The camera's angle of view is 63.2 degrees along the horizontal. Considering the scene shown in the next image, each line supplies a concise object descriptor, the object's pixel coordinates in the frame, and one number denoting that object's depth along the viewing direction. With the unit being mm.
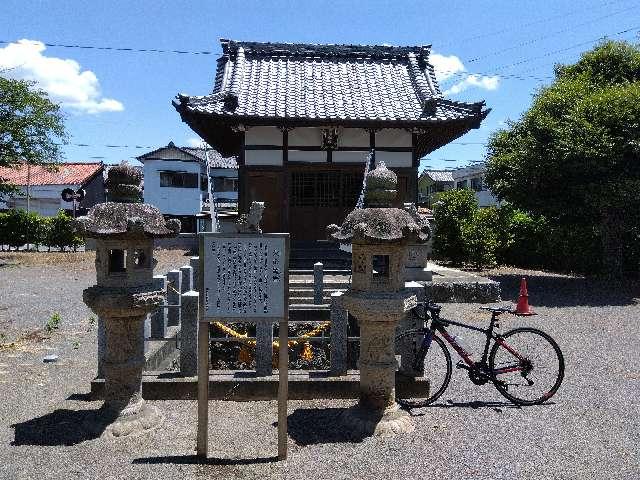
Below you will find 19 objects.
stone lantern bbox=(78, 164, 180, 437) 4984
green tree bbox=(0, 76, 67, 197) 20359
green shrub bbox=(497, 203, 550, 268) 21812
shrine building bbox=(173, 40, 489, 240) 13719
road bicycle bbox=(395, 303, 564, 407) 5777
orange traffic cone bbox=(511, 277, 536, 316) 11641
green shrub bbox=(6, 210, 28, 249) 27406
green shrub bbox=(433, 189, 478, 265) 20766
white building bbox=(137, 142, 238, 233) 42156
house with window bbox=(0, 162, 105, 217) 43219
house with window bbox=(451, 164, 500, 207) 49406
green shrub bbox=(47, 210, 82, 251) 26944
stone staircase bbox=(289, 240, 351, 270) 13484
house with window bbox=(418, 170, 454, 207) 62150
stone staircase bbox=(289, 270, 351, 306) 10875
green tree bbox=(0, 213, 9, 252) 27375
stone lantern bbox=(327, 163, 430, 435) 4988
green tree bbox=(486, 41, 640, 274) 14289
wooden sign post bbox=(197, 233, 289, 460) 4605
